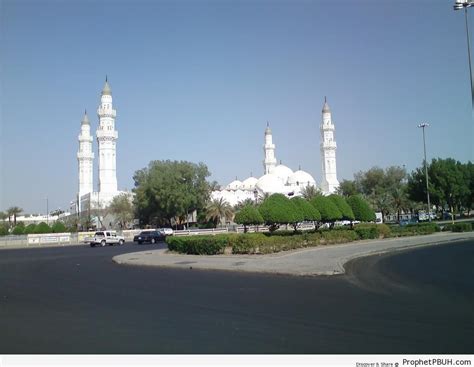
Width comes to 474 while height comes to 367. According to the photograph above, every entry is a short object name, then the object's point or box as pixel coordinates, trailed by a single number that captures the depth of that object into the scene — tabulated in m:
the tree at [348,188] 78.38
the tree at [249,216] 27.52
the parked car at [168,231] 54.64
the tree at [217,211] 70.00
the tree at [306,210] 29.86
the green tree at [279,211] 28.08
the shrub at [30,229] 67.94
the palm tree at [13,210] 98.43
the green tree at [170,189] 67.00
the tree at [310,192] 72.89
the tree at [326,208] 31.39
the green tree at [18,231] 70.81
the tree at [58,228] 68.53
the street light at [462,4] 19.62
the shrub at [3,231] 68.74
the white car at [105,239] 46.56
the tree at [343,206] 32.66
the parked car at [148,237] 46.19
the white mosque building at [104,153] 82.06
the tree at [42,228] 66.87
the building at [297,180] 91.81
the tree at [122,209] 77.75
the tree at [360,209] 35.09
